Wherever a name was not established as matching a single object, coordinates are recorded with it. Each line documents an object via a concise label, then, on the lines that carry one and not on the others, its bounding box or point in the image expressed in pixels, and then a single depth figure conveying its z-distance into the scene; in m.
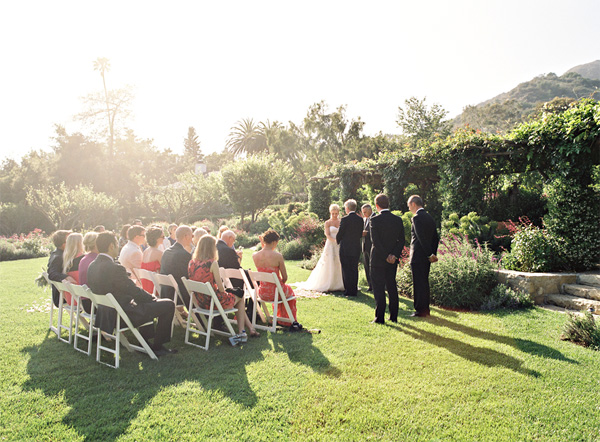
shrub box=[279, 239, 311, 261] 14.76
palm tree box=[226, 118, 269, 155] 64.81
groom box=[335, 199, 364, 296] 7.96
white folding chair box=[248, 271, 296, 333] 5.50
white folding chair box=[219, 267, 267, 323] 5.83
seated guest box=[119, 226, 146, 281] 5.73
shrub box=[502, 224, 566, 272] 7.29
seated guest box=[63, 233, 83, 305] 5.55
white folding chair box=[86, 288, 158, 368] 4.33
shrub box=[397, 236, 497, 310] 6.75
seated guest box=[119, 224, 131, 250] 8.03
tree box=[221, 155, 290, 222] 25.97
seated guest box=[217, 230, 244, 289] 6.01
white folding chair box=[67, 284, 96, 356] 4.67
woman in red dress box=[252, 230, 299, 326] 5.73
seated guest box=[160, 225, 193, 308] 5.61
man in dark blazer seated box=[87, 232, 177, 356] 4.51
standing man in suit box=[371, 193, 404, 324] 5.99
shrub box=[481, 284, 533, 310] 6.54
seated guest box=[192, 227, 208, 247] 6.48
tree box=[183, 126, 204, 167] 87.25
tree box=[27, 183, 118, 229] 26.81
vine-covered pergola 7.29
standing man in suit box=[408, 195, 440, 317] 6.13
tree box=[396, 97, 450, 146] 36.44
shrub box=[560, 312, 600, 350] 4.75
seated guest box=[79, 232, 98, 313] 5.03
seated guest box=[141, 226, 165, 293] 6.08
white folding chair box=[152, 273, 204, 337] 5.29
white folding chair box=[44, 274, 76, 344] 5.19
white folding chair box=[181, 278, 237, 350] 4.89
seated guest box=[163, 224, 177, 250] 8.45
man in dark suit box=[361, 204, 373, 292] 7.93
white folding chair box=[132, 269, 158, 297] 5.64
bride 8.55
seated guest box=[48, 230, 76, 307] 5.52
